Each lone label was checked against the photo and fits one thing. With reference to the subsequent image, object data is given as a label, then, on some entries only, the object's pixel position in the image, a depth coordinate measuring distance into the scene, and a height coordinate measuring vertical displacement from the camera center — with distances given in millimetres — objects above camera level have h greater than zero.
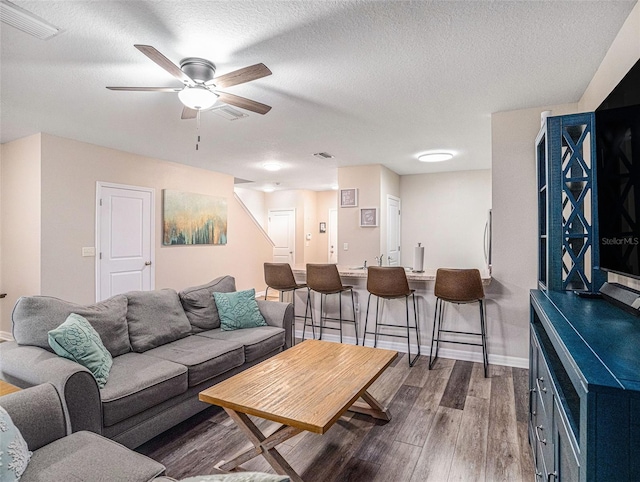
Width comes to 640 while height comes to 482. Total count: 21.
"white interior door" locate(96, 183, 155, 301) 4648 +91
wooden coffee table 1679 -788
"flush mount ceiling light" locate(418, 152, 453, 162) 5070 +1299
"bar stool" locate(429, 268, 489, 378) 3279 -419
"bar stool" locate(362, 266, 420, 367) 3604 -405
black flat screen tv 1437 +304
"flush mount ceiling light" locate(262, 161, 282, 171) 5747 +1343
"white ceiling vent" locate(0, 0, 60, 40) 1833 +1240
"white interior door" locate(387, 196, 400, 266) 6168 +263
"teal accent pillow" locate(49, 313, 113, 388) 1979 -577
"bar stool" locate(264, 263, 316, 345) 4184 -390
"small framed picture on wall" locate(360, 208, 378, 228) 5727 +454
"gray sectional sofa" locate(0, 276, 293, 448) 1806 -776
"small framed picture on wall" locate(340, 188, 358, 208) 5889 +800
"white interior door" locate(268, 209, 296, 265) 9148 +301
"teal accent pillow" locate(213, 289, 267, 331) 3254 -618
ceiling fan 2142 +1057
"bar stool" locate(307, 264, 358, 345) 3954 -392
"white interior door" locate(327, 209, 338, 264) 9453 +274
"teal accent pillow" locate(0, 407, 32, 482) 1160 -706
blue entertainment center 812 -286
